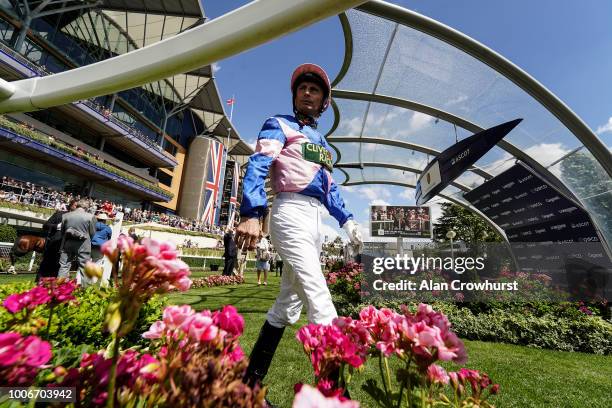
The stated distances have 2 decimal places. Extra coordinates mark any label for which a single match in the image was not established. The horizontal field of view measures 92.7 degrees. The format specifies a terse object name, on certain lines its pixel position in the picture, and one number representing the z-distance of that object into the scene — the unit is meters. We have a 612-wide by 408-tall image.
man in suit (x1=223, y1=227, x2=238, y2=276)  11.45
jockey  1.66
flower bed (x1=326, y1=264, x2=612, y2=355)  4.96
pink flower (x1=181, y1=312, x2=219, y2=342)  0.64
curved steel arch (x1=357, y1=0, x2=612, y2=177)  4.62
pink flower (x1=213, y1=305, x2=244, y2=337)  0.76
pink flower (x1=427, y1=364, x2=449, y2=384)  0.85
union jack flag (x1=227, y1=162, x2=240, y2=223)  52.27
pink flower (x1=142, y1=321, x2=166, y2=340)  0.71
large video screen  16.34
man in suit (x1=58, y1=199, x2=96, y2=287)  5.26
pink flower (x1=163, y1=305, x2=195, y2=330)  0.69
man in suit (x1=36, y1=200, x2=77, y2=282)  5.38
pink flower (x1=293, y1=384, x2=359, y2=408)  0.39
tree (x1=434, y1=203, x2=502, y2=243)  33.09
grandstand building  21.34
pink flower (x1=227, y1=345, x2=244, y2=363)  0.71
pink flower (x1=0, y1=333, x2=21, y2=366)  0.51
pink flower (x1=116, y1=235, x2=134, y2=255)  0.57
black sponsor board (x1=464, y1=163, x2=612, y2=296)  6.16
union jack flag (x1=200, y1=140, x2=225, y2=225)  41.63
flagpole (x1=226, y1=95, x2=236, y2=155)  48.37
